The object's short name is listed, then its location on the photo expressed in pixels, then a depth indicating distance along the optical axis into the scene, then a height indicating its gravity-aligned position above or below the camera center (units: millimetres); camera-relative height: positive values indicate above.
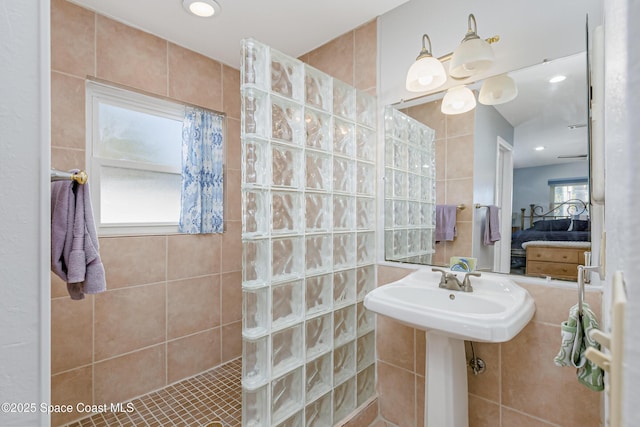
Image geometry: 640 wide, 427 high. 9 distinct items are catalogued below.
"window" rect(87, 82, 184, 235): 1814 +349
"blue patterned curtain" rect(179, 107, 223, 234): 2145 +294
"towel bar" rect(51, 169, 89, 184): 783 +99
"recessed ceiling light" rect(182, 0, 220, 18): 1652 +1198
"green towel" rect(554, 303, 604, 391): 763 -363
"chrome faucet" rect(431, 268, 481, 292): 1341 -331
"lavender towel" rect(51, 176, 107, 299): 914 -68
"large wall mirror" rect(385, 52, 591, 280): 1219 +188
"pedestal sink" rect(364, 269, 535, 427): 968 -394
